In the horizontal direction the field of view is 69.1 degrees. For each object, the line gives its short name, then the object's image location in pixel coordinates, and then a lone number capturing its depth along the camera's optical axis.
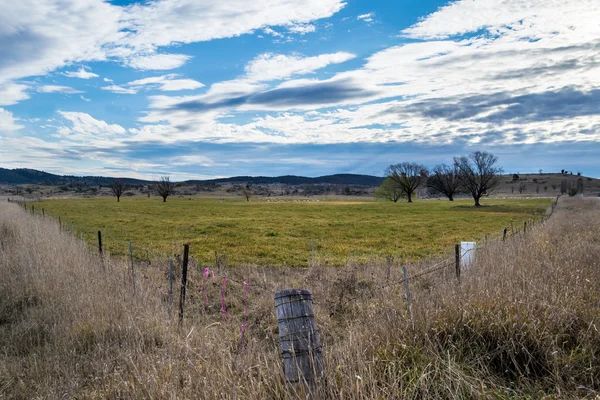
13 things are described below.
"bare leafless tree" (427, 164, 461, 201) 91.81
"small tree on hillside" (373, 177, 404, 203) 101.81
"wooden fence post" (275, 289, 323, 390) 3.88
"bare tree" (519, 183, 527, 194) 157.34
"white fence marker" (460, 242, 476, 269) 9.98
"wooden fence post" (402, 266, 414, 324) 5.45
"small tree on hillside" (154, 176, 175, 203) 99.47
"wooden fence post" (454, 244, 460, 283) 9.35
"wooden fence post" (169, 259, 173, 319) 7.62
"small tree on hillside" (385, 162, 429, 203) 98.62
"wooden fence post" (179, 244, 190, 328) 8.74
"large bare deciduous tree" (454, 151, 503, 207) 72.19
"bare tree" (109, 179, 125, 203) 95.18
